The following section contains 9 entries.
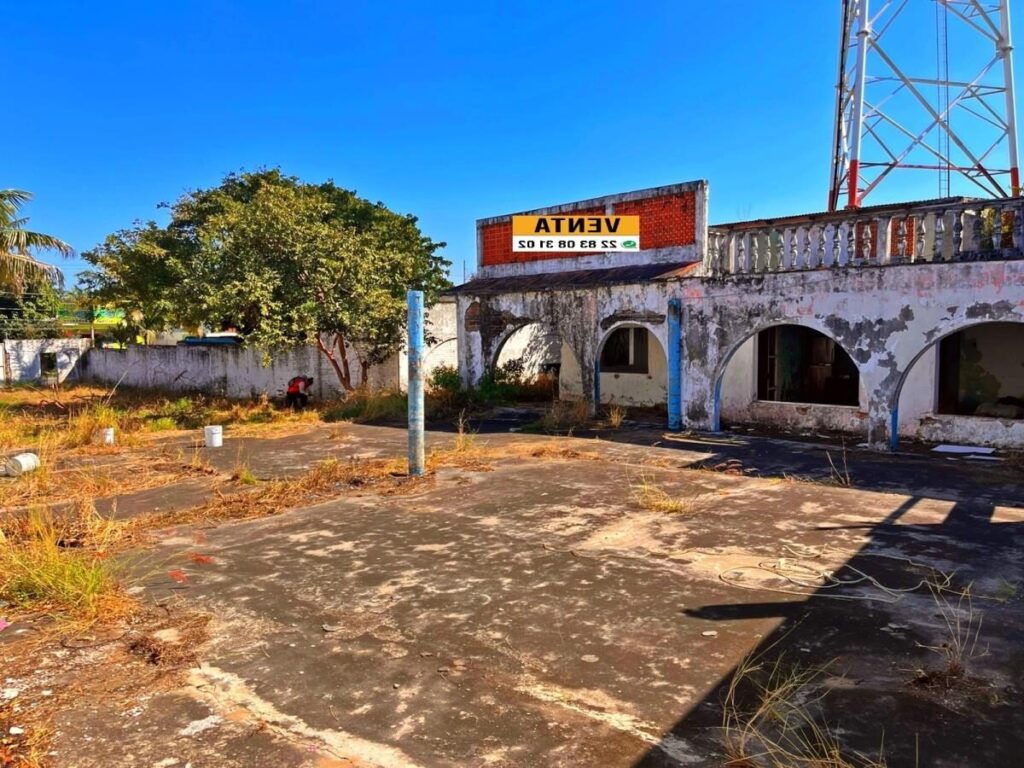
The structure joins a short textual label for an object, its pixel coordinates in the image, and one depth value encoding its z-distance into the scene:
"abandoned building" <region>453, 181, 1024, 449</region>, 9.72
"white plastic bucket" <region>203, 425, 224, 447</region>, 11.92
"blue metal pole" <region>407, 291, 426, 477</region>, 8.68
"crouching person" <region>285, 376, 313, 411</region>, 16.52
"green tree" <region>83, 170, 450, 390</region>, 14.08
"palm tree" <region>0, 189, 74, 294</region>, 17.89
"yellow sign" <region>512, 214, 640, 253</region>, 14.23
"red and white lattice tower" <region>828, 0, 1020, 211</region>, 13.97
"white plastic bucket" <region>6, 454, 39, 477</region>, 9.11
